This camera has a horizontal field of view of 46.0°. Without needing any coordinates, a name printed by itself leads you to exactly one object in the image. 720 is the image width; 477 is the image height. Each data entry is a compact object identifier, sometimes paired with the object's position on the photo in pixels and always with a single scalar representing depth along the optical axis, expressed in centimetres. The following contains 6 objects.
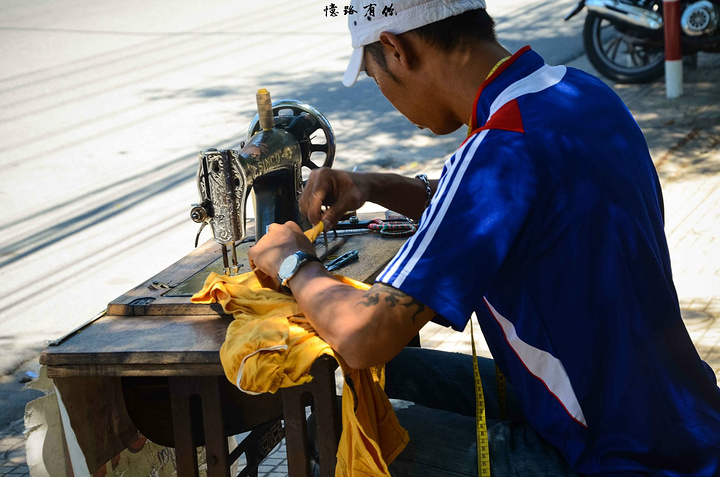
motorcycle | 743
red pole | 737
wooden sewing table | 179
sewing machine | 217
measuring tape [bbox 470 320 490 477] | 167
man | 151
